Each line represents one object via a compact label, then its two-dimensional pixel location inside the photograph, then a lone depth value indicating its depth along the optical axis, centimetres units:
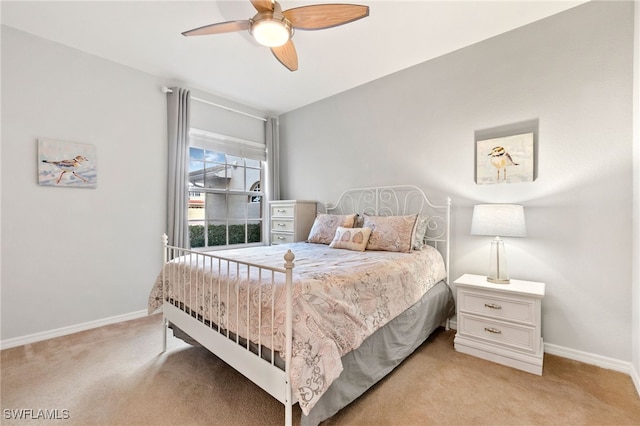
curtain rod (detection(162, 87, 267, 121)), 333
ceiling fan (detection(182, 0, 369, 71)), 178
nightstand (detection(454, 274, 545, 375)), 202
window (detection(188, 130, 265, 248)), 379
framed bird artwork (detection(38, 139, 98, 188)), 261
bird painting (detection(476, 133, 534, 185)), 240
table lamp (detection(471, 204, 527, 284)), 217
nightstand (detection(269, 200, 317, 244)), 374
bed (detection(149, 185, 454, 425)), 132
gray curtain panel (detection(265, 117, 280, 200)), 446
